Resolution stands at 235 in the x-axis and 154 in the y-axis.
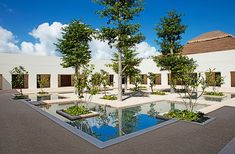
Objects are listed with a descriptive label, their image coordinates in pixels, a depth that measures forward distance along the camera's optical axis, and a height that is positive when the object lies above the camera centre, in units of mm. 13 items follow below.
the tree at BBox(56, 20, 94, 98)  19734 +3866
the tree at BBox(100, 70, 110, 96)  16656 +180
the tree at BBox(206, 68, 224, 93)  11939 +72
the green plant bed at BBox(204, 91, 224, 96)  18344 -1629
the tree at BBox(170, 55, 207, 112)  9430 +19
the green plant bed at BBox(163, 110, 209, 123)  8344 -1857
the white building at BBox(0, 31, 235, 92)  25980 +2242
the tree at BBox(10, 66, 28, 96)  18067 +64
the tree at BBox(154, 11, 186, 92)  20312 +4719
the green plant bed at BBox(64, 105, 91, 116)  9900 -1797
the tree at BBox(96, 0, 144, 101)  14643 +4317
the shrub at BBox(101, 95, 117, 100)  16172 -1678
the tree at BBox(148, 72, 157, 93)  21344 +186
